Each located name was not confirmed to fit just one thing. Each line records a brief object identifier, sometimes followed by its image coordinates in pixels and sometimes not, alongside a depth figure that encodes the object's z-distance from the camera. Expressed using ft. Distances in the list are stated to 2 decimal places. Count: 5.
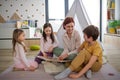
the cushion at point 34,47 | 8.89
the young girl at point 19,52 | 4.92
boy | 4.25
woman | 5.02
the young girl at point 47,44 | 5.70
